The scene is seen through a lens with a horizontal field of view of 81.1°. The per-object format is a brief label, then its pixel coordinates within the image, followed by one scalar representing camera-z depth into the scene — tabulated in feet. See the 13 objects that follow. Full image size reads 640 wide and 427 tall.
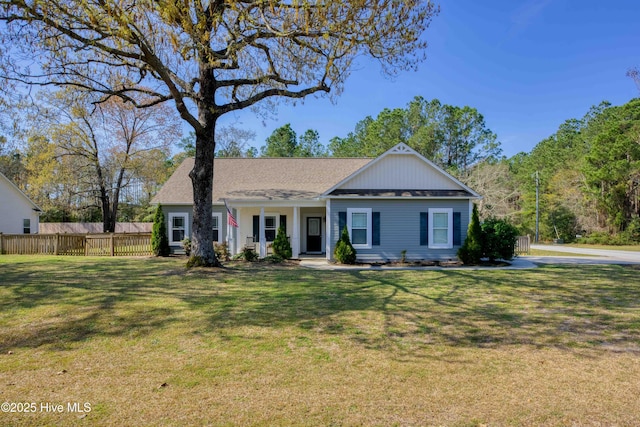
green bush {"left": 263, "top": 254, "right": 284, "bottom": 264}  51.39
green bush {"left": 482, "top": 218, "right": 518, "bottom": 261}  51.08
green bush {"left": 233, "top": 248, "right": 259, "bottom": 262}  52.95
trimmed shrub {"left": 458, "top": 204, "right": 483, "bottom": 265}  50.34
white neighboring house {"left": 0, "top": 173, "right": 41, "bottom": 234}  82.48
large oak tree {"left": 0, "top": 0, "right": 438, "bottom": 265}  28.78
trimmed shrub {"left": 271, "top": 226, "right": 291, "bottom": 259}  54.13
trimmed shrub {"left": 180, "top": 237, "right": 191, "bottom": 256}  59.53
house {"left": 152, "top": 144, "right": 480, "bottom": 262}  53.11
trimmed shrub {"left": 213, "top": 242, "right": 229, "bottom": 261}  54.90
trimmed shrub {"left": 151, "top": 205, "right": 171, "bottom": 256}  59.26
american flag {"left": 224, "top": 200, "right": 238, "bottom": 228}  53.06
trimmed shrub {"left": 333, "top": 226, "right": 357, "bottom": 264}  50.57
